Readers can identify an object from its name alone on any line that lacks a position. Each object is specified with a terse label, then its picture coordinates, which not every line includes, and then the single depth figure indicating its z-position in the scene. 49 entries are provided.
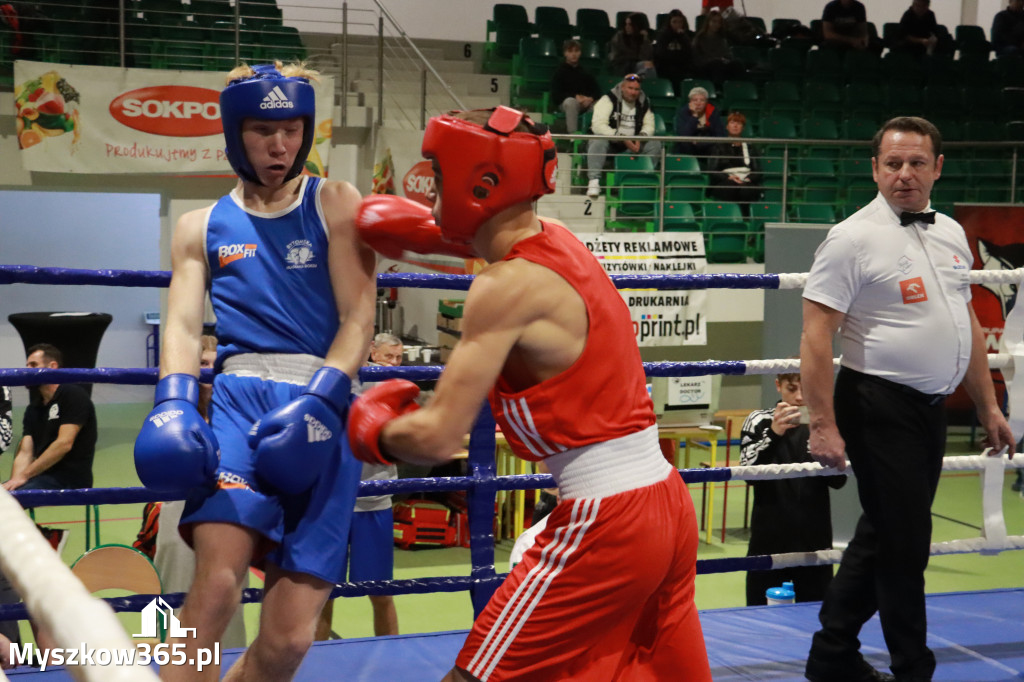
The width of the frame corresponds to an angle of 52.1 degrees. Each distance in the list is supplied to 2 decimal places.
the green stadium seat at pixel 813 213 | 10.05
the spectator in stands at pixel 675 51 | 11.38
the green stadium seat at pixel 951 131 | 10.98
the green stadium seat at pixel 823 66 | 11.80
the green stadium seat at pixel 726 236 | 9.64
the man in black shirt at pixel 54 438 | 5.09
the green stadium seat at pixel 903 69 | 11.84
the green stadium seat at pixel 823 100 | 11.30
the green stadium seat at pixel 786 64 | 11.77
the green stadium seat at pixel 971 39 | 12.33
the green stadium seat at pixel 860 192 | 10.32
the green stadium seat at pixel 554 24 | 11.67
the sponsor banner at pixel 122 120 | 8.59
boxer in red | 1.72
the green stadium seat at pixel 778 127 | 10.55
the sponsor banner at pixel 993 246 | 8.48
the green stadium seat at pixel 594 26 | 12.07
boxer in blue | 2.01
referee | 2.69
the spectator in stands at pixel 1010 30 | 12.04
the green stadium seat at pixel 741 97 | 10.98
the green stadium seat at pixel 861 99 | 11.31
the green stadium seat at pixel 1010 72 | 11.70
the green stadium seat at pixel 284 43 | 10.03
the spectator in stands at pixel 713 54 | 11.40
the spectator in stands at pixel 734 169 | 9.66
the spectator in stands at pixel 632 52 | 11.08
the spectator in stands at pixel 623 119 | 9.56
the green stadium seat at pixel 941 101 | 11.30
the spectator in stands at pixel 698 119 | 9.70
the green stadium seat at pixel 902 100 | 11.27
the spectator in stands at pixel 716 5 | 12.21
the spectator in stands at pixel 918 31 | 12.23
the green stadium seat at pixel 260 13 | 10.40
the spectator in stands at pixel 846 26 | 12.07
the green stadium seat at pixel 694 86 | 10.68
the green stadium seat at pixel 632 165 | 9.56
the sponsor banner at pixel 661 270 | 8.33
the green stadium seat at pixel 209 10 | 10.14
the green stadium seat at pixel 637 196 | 9.59
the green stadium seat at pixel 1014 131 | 10.95
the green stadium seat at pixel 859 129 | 10.69
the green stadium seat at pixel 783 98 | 11.16
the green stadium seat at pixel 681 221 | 9.59
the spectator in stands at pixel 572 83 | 10.22
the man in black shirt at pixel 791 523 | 4.05
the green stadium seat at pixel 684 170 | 9.78
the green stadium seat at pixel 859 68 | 11.83
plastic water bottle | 3.98
